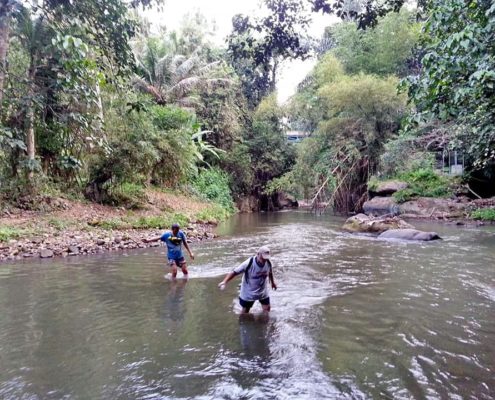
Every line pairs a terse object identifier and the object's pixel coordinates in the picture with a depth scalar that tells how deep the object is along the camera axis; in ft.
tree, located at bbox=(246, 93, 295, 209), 115.96
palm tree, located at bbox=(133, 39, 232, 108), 91.56
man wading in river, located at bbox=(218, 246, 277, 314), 22.99
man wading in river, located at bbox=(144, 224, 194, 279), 32.04
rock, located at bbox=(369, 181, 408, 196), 85.15
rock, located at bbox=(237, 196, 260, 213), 116.26
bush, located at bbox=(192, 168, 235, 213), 93.56
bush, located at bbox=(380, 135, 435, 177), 81.66
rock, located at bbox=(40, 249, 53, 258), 40.09
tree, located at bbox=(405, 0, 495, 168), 17.01
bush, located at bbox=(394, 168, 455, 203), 82.64
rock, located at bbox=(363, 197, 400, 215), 83.20
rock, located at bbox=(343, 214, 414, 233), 58.44
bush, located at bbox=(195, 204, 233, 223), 71.84
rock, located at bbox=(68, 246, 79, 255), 41.78
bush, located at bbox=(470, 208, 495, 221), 68.95
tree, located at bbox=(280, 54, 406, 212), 86.89
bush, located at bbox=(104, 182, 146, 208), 59.41
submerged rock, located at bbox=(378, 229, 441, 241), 51.90
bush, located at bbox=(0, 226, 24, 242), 41.50
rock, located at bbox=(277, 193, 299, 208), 133.69
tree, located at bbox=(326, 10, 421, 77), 97.42
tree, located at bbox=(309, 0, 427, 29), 19.13
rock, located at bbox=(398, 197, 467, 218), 76.54
